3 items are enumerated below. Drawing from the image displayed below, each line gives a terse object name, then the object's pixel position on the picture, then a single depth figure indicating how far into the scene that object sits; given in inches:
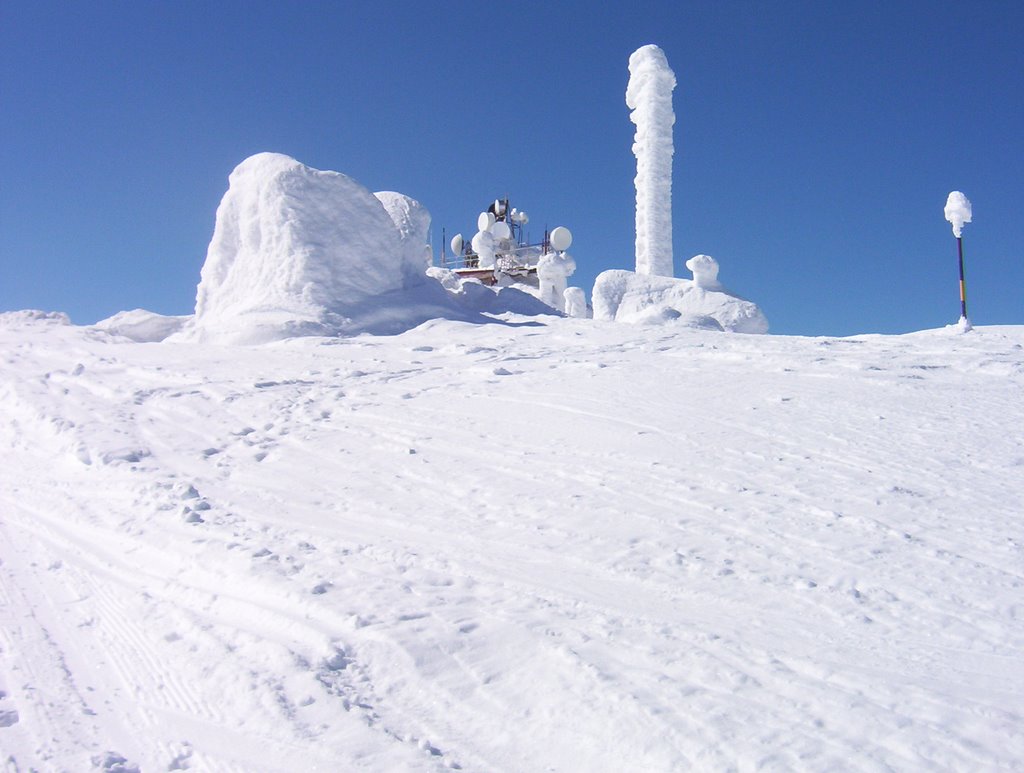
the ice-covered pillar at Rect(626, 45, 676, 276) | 1045.8
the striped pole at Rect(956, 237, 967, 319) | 622.2
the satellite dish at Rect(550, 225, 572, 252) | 1237.7
